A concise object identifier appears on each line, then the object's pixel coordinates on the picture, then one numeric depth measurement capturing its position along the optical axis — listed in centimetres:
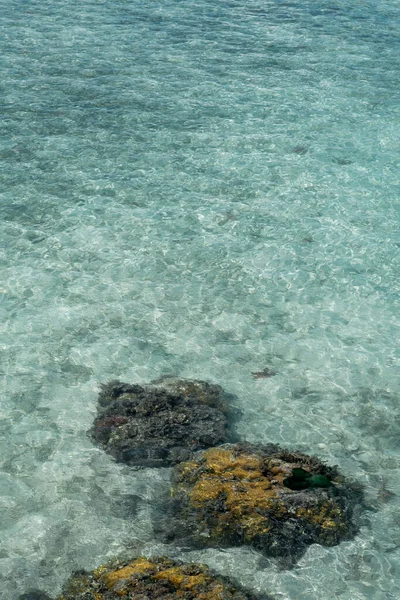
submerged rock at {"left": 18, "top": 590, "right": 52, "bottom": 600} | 1055
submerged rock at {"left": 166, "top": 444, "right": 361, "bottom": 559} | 1141
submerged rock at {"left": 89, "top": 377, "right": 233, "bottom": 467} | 1298
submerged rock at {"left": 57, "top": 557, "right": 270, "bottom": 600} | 1013
